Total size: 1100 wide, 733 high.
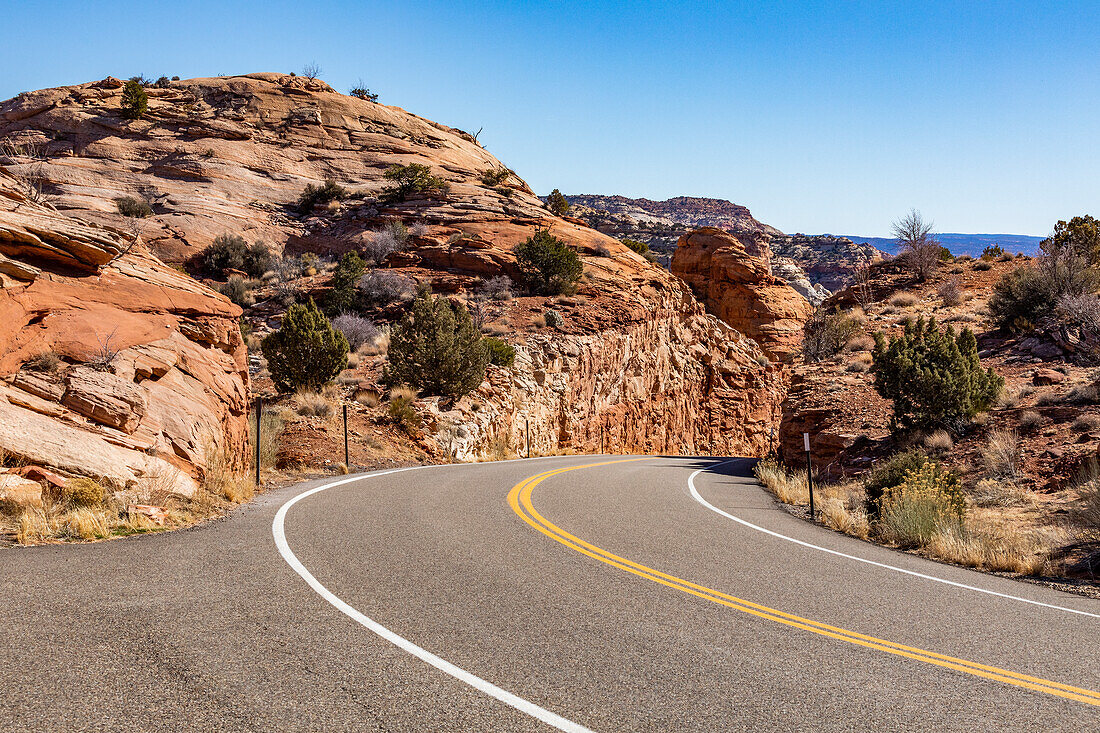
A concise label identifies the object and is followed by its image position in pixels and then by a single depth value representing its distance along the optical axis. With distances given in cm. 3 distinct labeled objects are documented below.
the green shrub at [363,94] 6212
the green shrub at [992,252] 4041
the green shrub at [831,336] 3192
